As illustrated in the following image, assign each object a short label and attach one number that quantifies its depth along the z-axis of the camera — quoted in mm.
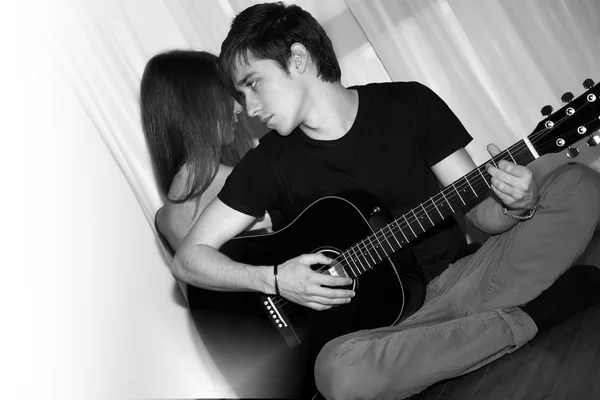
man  1544
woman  2199
